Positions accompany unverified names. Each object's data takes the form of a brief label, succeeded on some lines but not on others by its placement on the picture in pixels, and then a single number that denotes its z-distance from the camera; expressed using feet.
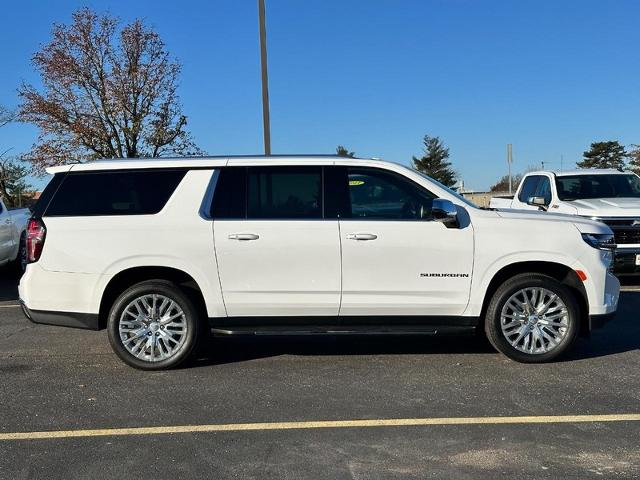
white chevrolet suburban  16.83
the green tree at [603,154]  201.46
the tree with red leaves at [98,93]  72.79
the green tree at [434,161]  250.35
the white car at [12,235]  34.53
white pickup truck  29.58
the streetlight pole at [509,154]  65.16
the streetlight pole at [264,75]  35.60
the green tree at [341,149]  158.15
